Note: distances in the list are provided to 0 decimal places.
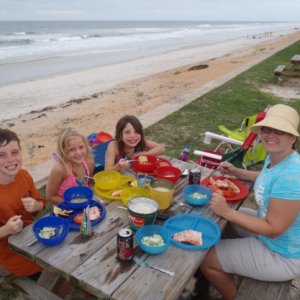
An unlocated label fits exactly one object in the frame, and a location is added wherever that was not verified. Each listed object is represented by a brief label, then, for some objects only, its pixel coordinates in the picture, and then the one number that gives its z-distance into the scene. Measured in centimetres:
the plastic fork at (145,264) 177
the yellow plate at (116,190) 253
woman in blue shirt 205
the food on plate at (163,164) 310
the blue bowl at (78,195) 246
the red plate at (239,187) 260
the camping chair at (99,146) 418
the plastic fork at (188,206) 244
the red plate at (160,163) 299
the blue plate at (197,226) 208
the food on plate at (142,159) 305
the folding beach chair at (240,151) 391
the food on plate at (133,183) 270
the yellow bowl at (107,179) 264
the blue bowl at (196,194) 246
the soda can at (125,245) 179
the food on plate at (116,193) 254
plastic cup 231
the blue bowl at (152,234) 189
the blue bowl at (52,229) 195
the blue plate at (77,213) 211
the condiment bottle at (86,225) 203
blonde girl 297
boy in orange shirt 239
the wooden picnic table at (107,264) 167
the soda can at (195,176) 273
